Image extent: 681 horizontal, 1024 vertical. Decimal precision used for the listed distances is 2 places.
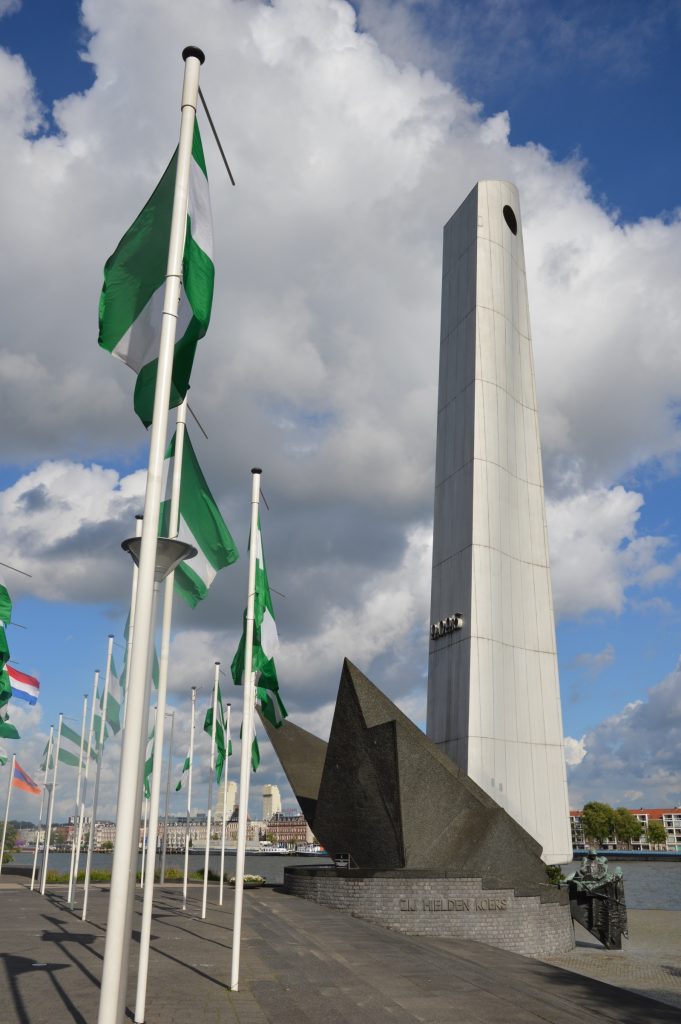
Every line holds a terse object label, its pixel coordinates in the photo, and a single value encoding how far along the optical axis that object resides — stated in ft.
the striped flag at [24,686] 96.13
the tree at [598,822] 496.23
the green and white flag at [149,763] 92.84
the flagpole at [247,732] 41.73
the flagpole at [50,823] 101.65
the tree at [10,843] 251.99
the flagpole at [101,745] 76.59
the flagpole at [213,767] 85.30
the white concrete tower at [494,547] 102.99
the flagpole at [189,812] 98.83
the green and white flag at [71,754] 98.53
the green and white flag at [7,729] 88.08
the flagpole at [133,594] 46.78
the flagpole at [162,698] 33.76
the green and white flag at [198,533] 37.19
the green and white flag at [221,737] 90.67
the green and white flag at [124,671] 59.06
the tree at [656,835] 583.78
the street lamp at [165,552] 26.48
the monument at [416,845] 70.69
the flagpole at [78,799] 84.01
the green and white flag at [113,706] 76.78
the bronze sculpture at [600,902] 75.97
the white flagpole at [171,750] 112.36
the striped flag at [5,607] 72.79
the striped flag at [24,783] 119.14
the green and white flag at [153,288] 29.07
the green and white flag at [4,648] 70.92
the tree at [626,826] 506.07
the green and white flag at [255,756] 82.91
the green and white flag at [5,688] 77.61
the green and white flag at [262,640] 50.90
